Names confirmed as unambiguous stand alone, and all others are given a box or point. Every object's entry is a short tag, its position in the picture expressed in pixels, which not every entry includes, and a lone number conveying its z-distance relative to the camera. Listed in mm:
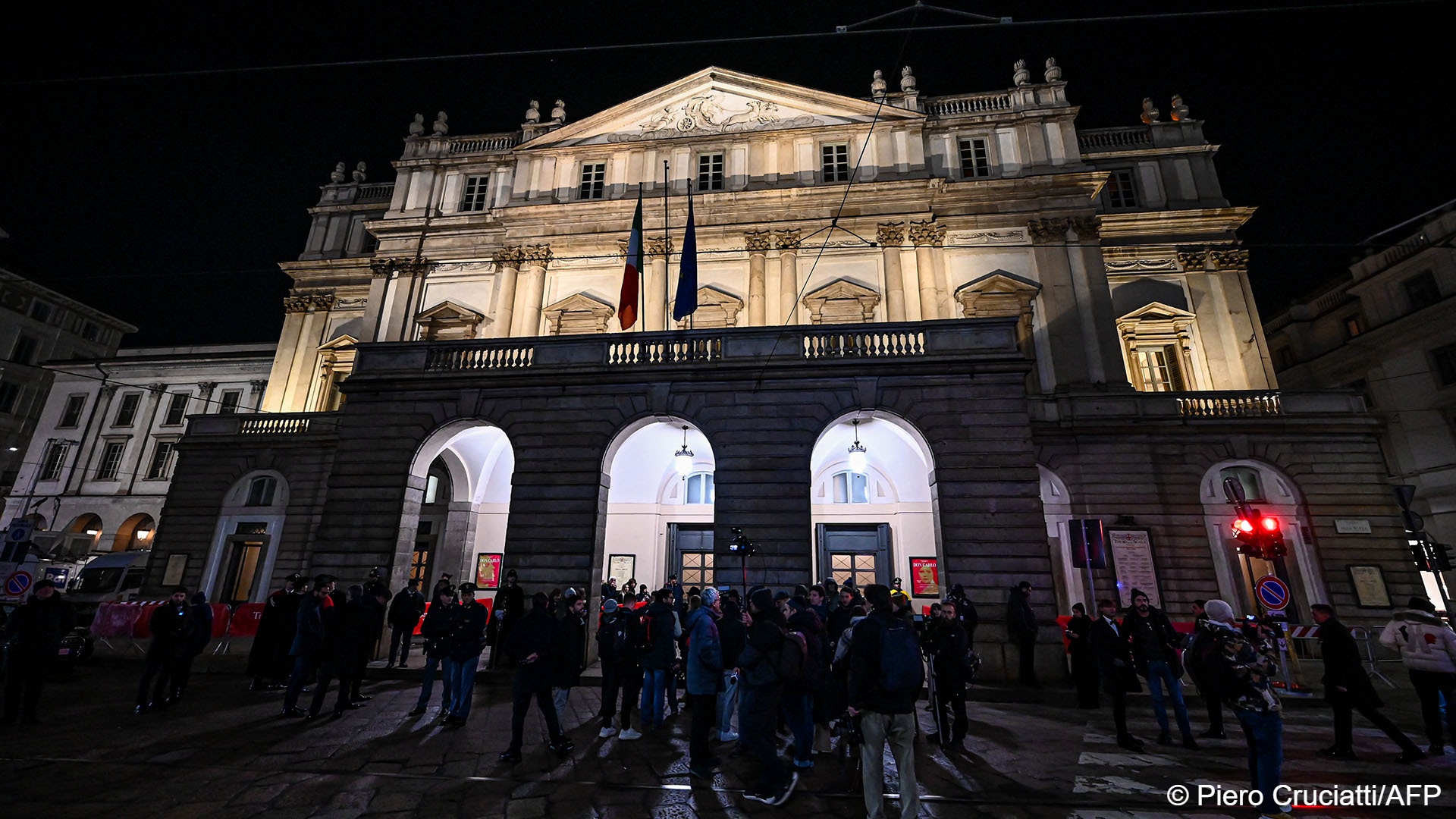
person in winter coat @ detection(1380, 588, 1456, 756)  6578
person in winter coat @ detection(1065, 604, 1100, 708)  9094
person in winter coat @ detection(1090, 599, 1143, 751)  7031
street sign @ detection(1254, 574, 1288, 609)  9547
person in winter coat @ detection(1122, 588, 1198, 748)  7258
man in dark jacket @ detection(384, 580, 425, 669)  10570
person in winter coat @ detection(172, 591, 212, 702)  8578
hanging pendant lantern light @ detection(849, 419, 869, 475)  14539
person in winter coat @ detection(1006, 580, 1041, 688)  10281
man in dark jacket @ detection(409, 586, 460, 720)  7906
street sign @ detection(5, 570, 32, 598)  11516
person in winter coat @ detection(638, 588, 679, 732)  7652
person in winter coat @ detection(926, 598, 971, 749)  7043
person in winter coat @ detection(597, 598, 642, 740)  7438
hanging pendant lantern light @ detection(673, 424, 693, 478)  14859
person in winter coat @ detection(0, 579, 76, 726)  7398
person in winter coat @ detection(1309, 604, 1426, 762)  6504
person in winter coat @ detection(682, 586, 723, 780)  5887
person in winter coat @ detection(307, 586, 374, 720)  7934
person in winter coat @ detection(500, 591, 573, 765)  6254
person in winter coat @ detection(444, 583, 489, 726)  7727
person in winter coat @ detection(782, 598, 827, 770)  5734
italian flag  15062
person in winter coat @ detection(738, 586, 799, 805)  5129
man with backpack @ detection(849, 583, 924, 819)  4609
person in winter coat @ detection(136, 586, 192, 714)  8164
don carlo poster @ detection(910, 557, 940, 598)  16688
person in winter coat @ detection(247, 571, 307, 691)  9594
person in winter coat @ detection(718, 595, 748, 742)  6461
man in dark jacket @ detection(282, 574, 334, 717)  7863
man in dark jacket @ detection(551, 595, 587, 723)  6434
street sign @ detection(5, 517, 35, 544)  12086
